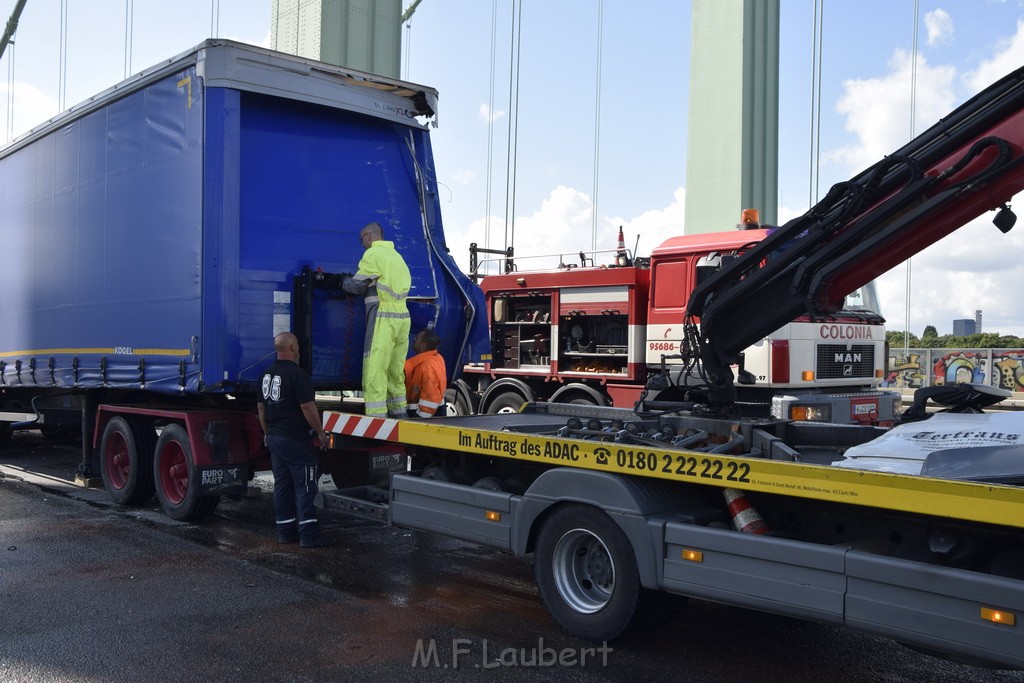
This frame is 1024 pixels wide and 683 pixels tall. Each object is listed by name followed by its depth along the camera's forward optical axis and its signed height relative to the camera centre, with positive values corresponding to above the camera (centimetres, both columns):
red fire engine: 941 +19
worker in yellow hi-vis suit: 721 +26
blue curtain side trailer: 715 +92
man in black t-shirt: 678 -64
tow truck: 357 -67
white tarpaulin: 401 -35
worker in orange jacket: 751 -18
